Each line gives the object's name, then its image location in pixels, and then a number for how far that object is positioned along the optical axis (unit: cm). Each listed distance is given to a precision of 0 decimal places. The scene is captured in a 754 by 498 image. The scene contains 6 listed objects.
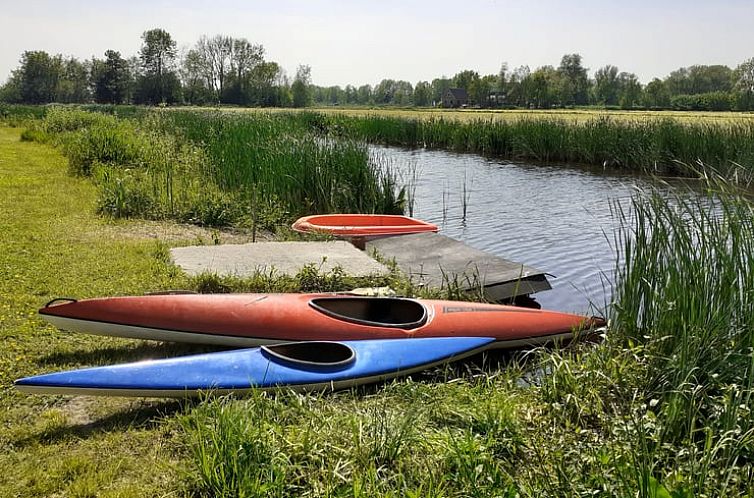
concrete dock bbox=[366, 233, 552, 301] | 538
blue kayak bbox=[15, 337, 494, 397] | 292
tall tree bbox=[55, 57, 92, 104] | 5984
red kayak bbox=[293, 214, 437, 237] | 701
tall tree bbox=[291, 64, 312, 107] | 7731
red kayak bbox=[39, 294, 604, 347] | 376
